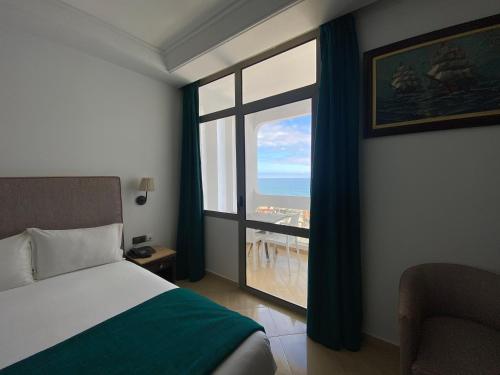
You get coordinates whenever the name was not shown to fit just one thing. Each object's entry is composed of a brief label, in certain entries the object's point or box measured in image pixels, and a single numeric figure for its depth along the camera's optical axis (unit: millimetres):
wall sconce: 2486
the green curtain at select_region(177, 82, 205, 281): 2816
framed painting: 1289
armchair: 1016
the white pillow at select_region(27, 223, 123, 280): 1666
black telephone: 2361
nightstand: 2283
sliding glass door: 2104
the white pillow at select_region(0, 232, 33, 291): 1475
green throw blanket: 885
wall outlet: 2578
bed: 1034
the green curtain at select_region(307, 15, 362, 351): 1670
